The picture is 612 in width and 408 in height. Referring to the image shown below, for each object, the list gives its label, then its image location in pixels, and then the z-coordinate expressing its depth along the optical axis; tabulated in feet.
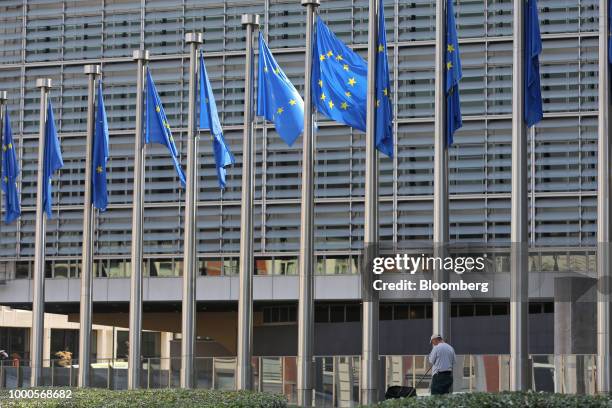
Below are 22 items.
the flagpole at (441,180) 107.86
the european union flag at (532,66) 106.52
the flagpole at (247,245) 122.42
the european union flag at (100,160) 135.54
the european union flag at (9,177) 143.95
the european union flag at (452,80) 109.81
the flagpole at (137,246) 131.75
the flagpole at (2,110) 147.13
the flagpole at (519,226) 104.32
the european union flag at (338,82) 115.14
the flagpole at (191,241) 127.65
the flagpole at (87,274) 136.05
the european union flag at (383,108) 112.98
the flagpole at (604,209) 105.50
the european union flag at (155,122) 130.93
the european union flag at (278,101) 119.24
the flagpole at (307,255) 116.16
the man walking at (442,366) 90.38
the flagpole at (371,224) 112.78
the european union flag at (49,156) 139.95
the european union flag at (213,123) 124.98
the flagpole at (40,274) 140.26
